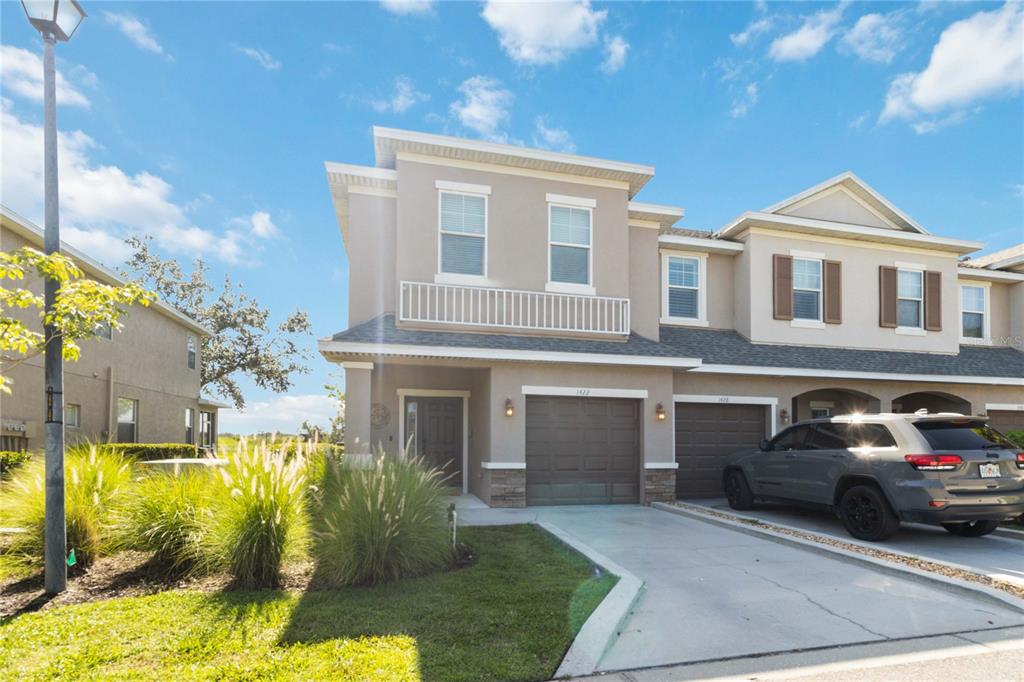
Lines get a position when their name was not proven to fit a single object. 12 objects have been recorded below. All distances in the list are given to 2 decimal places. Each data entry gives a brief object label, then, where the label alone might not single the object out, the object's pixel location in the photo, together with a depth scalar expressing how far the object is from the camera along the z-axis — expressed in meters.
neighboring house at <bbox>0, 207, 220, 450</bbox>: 13.05
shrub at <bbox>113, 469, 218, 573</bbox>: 6.25
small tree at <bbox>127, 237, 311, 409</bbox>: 29.69
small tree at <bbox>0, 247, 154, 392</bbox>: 5.61
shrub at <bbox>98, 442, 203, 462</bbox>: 15.50
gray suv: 7.66
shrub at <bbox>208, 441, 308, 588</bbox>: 5.83
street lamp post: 5.91
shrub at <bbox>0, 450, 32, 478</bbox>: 10.92
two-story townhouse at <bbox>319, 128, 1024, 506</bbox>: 11.45
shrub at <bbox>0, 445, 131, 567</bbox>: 6.53
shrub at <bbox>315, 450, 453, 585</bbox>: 6.02
